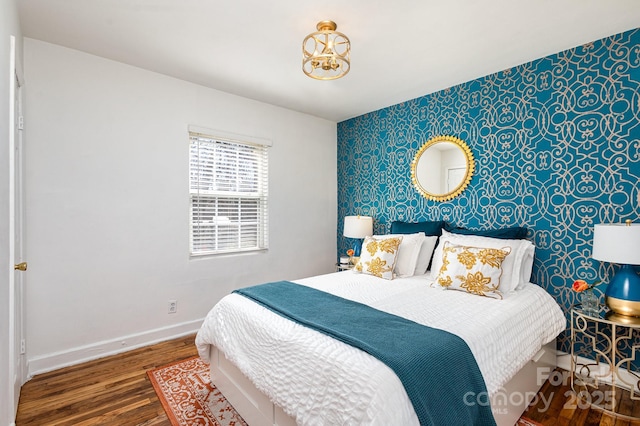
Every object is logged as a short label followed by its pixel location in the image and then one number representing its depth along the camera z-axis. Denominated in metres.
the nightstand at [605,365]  2.02
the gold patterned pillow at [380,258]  2.88
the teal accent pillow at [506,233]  2.67
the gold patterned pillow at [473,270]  2.29
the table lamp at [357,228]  3.75
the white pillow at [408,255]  2.95
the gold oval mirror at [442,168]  3.13
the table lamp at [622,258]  1.92
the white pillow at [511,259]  2.39
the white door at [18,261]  1.98
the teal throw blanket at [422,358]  1.26
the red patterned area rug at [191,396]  1.92
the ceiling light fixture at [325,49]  1.99
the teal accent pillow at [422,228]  3.21
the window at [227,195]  3.26
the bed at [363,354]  1.26
